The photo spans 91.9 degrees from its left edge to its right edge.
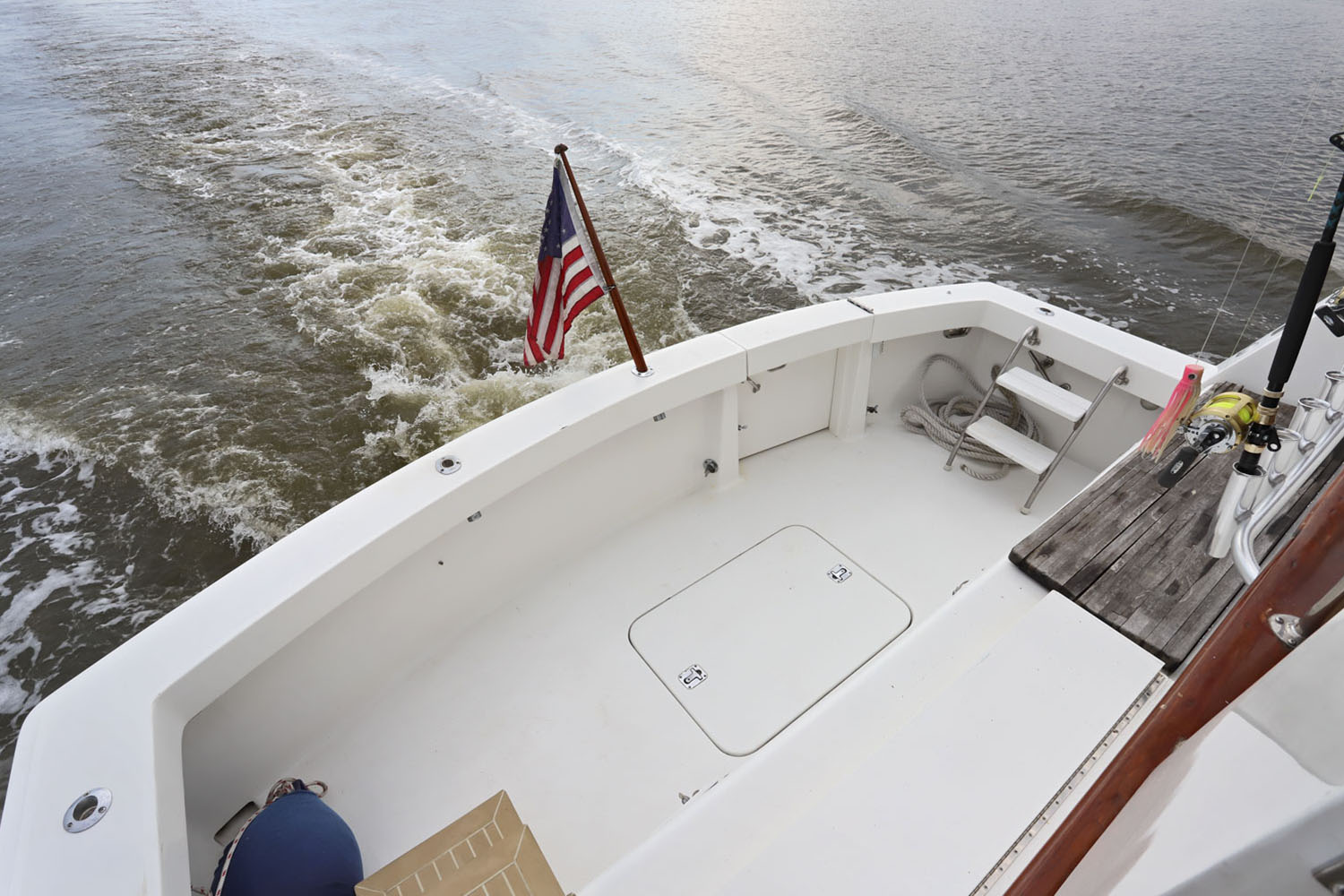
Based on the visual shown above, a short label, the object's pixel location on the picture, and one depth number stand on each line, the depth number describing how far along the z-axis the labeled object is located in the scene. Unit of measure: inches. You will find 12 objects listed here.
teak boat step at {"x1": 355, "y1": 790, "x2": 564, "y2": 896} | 45.6
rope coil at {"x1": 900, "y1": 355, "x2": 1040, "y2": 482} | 95.3
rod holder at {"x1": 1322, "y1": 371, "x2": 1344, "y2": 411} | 40.7
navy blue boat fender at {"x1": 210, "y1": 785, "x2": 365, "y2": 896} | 46.0
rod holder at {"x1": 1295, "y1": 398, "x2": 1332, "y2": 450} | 38.8
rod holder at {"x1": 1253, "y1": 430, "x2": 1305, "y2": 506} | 39.3
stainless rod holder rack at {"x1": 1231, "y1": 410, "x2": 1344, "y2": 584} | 32.5
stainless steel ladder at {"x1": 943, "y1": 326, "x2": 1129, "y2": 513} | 83.0
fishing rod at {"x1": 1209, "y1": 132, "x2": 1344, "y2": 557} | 38.7
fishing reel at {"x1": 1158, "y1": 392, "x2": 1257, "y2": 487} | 42.0
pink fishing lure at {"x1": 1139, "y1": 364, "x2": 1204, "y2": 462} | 46.1
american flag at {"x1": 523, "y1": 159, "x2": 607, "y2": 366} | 73.5
